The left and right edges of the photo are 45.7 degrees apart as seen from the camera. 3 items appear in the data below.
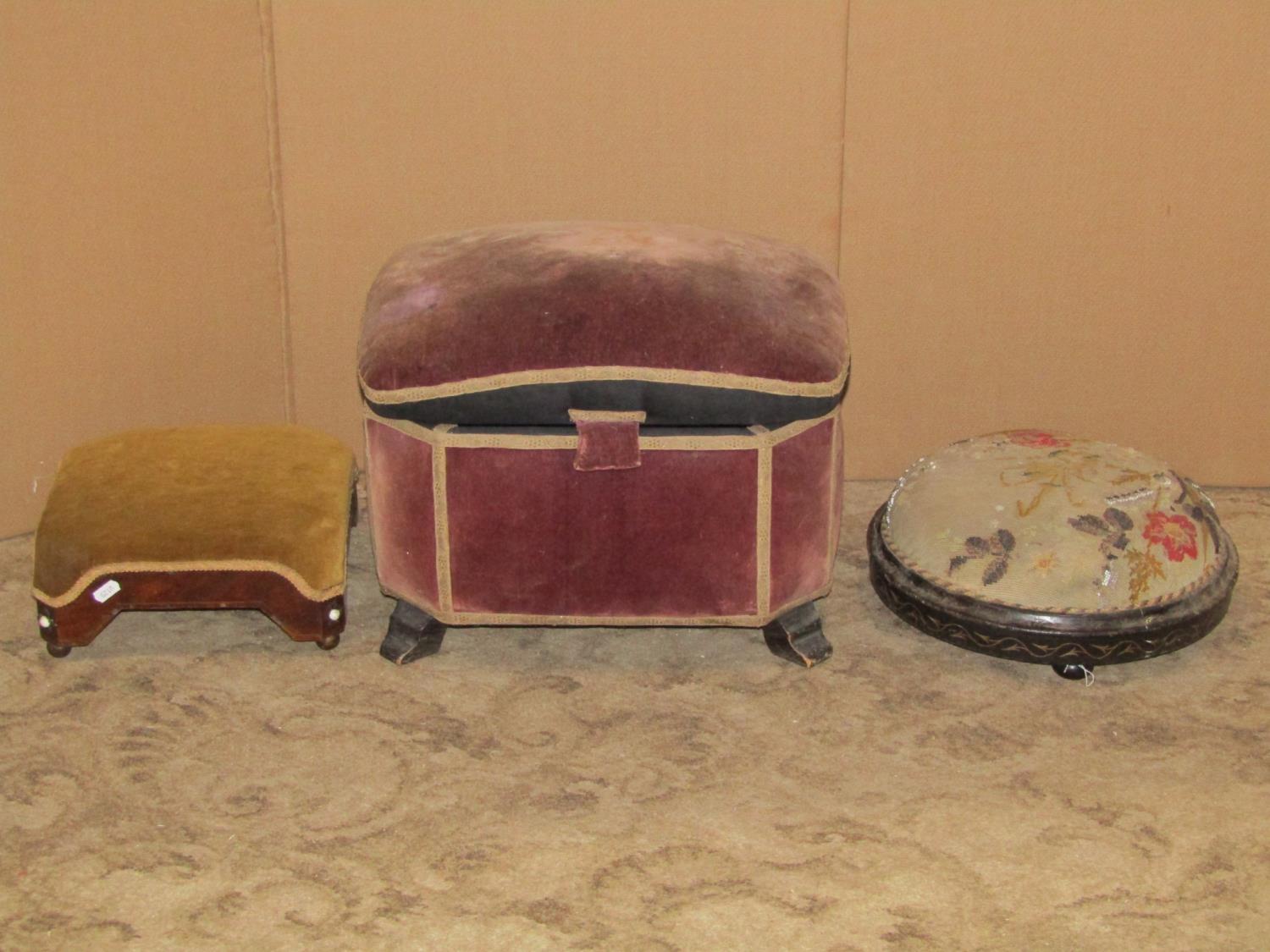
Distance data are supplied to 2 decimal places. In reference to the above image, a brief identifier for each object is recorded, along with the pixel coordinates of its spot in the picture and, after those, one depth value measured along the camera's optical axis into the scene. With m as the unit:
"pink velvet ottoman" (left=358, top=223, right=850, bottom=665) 2.08
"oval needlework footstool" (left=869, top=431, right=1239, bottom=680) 2.16
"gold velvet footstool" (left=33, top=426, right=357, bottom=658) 2.19
